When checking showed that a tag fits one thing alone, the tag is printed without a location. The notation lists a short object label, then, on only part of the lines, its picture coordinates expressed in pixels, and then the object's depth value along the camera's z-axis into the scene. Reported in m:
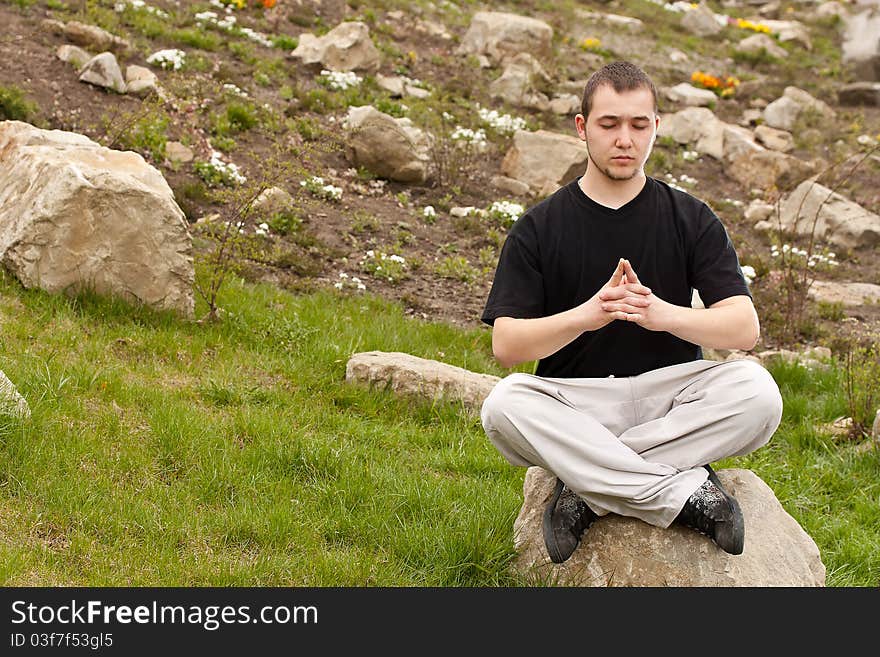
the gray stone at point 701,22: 22.03
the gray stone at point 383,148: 10.55
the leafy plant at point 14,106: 8.98
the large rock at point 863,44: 19.45
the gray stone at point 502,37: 15.76
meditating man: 3.84
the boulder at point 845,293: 9.68
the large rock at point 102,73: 10.33
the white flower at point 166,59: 11.38
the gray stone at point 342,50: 13.17
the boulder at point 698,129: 14.06
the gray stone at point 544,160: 11.51
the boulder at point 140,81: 10.52
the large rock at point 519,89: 14.33
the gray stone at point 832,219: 11.47
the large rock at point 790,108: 15.89
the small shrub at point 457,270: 8.94
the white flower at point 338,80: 12.45
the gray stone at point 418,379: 6.07
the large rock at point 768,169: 13.19
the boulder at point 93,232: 6.38
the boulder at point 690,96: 16.30
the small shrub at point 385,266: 8.61
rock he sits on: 3.92
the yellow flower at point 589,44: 17.89
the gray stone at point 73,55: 10.61
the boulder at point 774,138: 14.80
